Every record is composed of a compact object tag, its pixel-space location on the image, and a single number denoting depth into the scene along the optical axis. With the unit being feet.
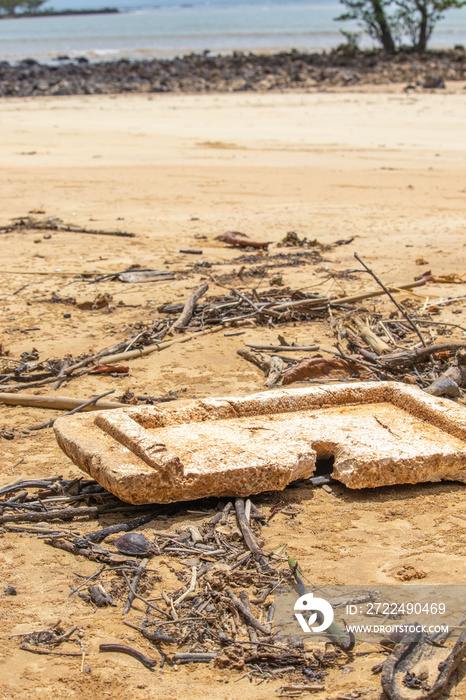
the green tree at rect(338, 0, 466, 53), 100.22
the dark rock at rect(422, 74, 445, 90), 78.02
